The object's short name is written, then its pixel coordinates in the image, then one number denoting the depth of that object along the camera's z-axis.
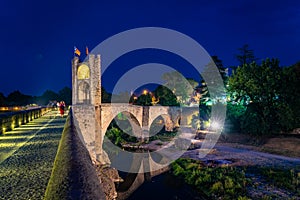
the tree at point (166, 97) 54.50
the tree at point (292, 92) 28.91
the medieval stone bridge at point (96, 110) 21.02
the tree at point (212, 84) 42.72
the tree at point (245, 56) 46.97
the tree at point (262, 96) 29.97
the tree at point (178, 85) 63.38
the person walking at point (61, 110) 24.84
